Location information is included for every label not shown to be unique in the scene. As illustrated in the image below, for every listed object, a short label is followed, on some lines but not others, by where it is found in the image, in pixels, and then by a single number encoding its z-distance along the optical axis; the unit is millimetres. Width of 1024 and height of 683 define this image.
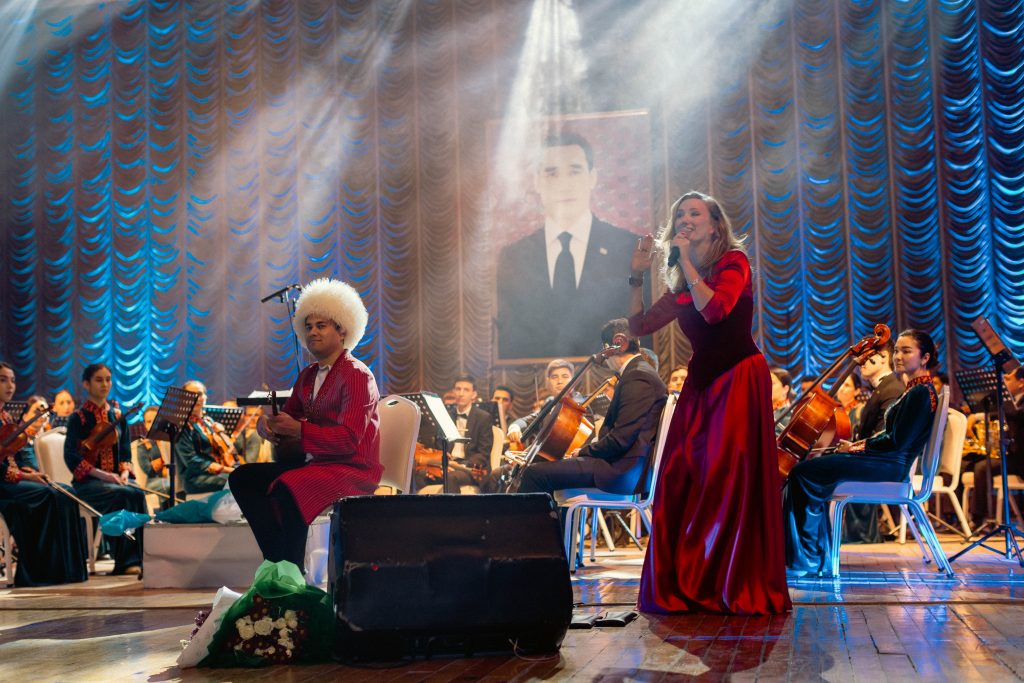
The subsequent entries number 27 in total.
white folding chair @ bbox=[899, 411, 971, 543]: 6730
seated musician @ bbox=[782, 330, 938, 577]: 4820
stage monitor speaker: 2777
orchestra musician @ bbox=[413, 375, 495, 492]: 7227
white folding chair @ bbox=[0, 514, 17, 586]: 6113
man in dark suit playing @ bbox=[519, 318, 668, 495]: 5031
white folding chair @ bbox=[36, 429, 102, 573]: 6582
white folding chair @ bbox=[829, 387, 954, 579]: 4859
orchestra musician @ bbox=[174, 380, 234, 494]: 6922
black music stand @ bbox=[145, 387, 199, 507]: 5977
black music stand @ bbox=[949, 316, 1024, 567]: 5320
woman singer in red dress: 3574
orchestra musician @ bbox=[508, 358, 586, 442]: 6657
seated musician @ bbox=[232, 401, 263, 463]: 8758
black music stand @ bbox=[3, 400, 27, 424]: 8758
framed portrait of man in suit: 12125
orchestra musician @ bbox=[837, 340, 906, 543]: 5566
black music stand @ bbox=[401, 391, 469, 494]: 5219
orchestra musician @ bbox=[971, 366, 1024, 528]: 6633
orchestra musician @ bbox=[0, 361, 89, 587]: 6008
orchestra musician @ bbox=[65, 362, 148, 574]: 6422
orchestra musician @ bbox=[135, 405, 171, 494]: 8148
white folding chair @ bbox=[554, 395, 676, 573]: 5109
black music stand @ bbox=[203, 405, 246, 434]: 7668
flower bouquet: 2854
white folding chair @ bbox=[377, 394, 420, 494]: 4520
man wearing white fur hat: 3930
